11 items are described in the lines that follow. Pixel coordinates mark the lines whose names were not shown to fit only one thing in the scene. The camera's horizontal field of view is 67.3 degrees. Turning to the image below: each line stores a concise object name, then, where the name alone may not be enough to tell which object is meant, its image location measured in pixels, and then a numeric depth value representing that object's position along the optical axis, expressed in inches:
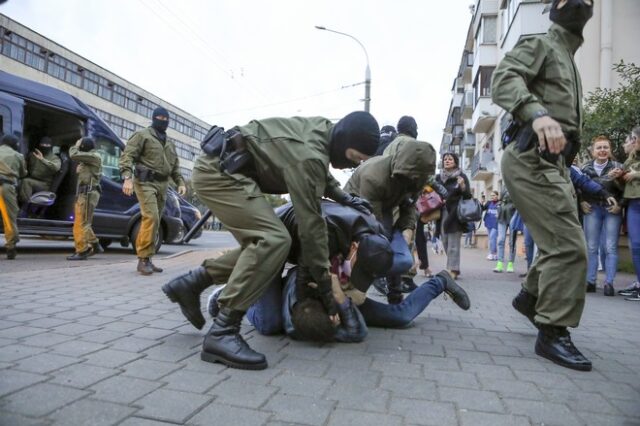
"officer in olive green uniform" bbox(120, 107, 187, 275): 226.7
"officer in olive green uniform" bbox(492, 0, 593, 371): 105.0
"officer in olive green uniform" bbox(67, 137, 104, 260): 287.3
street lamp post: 759.0
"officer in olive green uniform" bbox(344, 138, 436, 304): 152.5
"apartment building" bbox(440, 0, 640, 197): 701.9
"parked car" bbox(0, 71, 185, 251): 311.1
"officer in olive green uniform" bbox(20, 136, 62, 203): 313.7
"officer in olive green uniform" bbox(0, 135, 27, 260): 267.4
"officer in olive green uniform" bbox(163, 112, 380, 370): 95.5
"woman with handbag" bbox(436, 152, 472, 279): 255.8
